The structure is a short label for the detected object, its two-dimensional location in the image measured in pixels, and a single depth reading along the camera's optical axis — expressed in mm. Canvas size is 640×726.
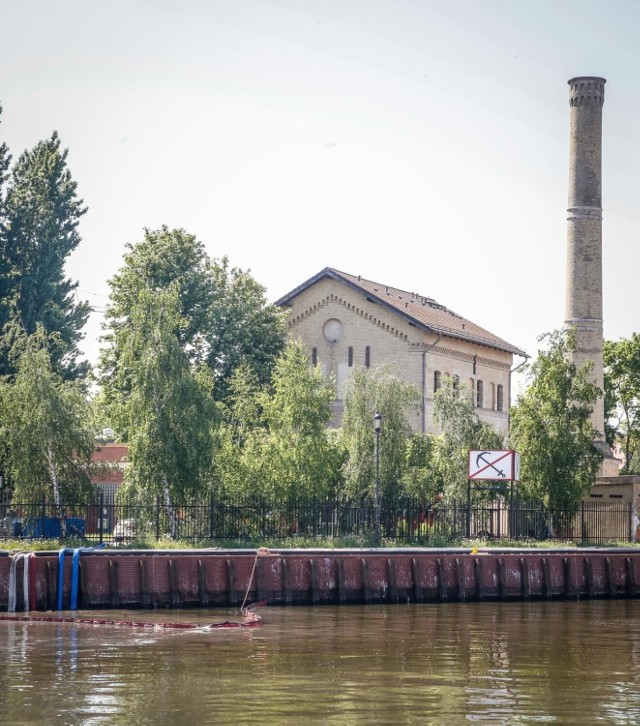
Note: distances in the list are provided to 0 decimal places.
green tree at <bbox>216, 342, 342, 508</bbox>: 53375
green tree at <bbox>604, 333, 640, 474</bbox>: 93750
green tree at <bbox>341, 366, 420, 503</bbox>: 56969
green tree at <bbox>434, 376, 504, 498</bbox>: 59219
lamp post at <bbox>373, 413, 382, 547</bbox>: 48325
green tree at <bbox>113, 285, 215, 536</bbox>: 48844
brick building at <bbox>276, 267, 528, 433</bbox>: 78312
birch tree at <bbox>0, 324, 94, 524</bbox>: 48469
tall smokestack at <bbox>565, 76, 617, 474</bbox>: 71812
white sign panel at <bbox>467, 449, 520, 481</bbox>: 54906
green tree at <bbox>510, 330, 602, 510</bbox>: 57344
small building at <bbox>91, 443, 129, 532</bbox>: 50625
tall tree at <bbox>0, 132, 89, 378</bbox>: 68500
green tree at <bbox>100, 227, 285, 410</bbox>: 67188
